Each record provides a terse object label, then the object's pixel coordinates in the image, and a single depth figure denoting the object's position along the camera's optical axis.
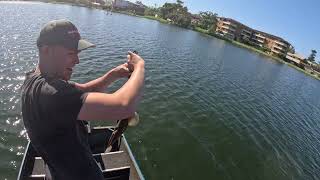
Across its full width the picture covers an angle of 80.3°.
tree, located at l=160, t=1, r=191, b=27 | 105.56
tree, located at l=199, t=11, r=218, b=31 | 120.05
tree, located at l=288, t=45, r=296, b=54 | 132.89
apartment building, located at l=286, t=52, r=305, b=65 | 100.33
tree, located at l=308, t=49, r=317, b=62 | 131.99
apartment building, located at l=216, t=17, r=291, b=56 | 115.48
